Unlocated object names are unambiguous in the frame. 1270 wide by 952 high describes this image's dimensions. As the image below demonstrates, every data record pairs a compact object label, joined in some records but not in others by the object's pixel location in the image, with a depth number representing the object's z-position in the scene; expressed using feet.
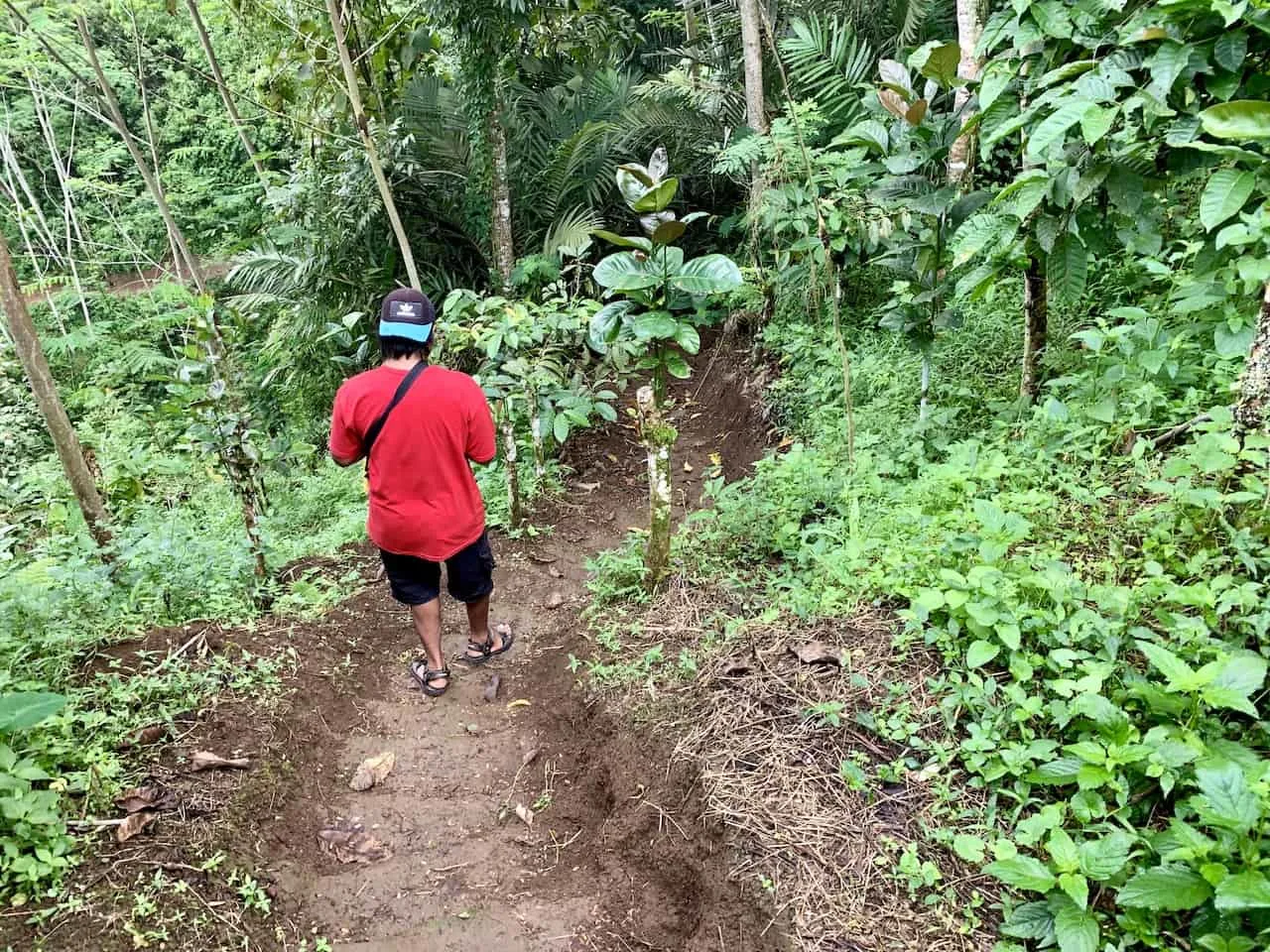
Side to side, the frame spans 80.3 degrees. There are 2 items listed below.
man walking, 10.07
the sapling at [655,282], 9.75
